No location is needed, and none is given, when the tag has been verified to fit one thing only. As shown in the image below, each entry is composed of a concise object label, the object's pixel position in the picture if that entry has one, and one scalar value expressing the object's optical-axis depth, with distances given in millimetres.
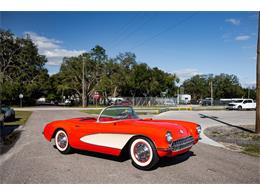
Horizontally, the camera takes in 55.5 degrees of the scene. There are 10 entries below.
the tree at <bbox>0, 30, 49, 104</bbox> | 47781
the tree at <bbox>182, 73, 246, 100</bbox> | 93250
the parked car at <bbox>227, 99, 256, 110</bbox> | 35375
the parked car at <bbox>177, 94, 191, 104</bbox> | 73125
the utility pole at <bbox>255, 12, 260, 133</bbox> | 9906
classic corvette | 4809
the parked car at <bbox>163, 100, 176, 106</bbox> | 58162
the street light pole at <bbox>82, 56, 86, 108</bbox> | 46588
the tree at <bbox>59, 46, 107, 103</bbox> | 50969
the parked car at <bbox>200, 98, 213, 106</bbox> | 63250
